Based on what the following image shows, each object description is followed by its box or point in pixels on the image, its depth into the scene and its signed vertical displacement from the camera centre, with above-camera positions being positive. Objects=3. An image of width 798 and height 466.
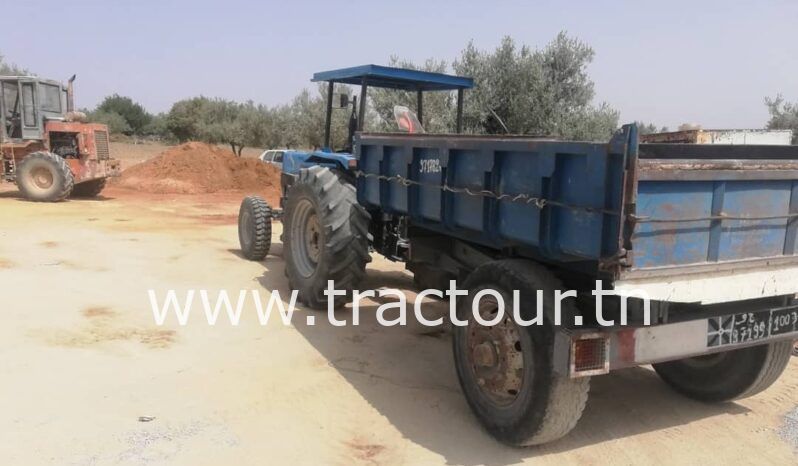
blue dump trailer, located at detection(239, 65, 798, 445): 3.20 -0.55
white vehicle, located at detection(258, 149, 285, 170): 21.94 -0.21
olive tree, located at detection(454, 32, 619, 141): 16.08 +1.68
